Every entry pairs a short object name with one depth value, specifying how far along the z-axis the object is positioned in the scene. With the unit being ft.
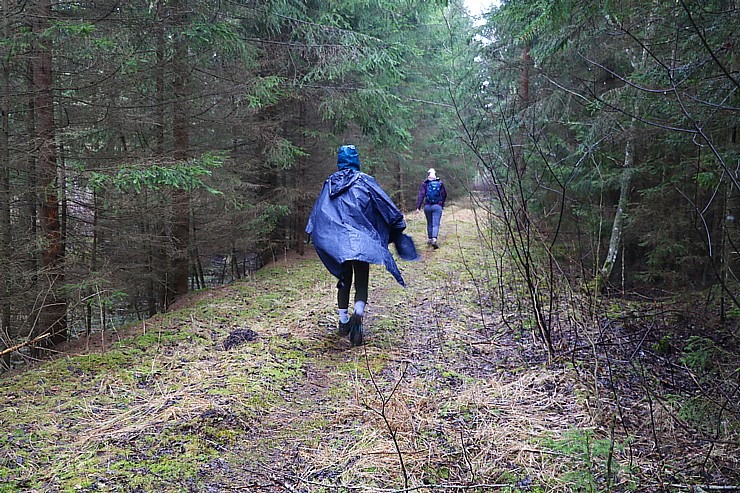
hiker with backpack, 39.55
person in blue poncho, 16.93
